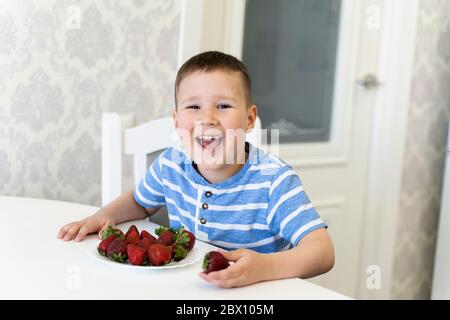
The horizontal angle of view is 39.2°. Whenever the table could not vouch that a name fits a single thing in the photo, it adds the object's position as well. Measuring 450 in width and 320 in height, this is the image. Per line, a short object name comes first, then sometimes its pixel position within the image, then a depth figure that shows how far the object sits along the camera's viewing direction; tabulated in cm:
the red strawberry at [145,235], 102
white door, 225
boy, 115
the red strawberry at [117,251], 96
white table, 86
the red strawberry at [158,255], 95
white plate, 94
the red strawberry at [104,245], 99
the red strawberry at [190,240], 103
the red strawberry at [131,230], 102
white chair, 146
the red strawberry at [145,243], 97
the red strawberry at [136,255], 95
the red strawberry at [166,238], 100
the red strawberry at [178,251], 99
